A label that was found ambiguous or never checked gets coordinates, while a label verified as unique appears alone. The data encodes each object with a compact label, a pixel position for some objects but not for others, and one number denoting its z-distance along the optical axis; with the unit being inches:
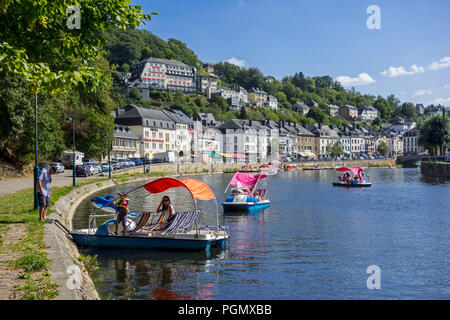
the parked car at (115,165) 2716.5
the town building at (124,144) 3683.6
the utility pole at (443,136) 3772.1
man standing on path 711.1
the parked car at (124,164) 2879.9
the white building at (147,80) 7499.5
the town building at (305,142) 6496.1
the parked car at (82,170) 2251.5
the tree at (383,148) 7539.4
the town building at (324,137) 6793.8
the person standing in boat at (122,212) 756.0
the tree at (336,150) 6481.3
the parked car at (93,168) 2401.8
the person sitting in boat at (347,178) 2536.4
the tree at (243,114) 7175.2
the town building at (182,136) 4635.8
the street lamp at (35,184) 771.2
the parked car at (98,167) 2503.0
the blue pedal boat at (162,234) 750.5
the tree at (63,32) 488.4
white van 2564.0
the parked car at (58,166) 2210.4
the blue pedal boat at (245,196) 1384.1
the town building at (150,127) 4062.5
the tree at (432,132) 4153.5
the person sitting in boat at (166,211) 773.1
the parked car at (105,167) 2555.1
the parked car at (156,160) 3545.3
